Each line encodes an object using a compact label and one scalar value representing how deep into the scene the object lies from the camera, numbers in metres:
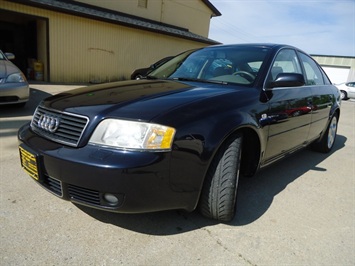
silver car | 4.79
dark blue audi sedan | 1.64
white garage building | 33.09
